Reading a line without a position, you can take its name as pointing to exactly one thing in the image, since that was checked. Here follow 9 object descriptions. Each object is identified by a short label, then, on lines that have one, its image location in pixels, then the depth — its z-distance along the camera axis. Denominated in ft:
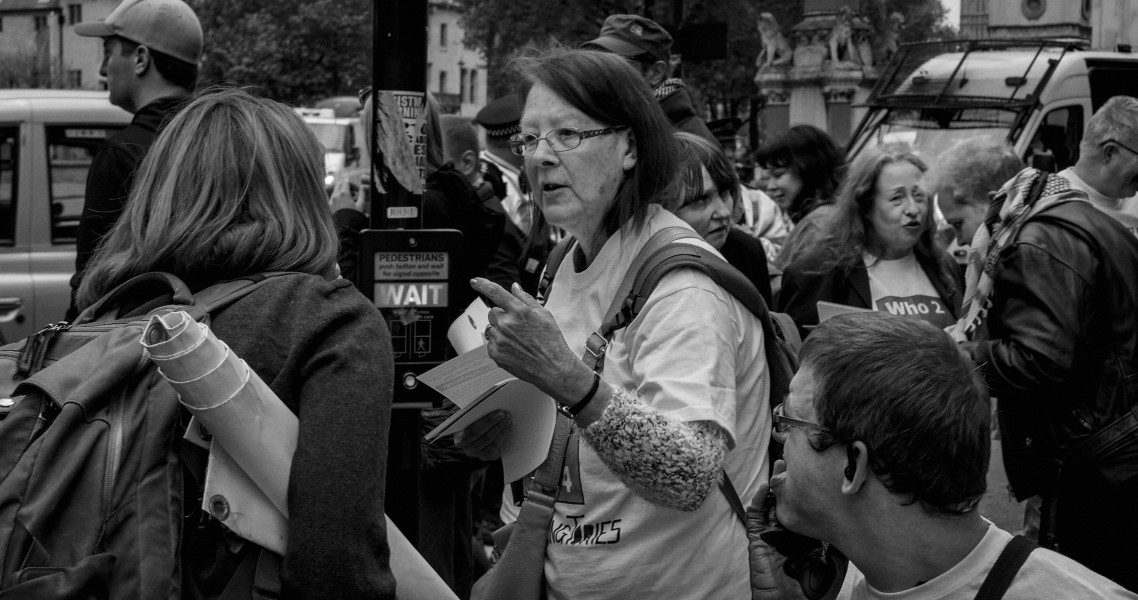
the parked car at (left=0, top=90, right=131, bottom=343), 23.56
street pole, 11.98
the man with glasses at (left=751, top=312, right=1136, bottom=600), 6.59
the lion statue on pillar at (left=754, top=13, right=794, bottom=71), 75.66
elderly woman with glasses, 7.70
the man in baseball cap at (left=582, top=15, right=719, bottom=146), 17.13
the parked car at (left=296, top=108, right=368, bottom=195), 79.20
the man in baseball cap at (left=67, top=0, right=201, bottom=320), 15.74
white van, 43.01
